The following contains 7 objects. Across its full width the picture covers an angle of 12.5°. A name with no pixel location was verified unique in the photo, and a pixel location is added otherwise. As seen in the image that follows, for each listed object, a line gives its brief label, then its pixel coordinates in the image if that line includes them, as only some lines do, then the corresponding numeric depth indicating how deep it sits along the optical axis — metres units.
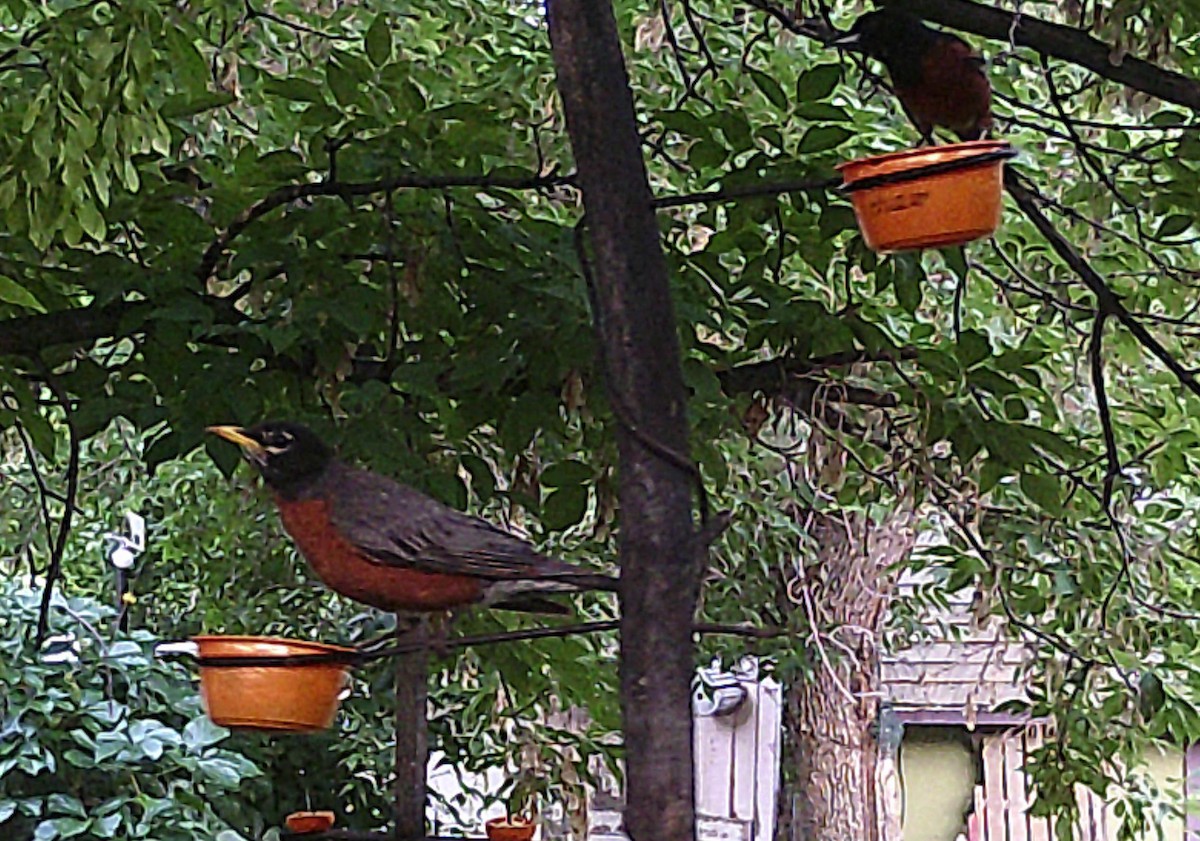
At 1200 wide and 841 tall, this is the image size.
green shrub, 4.78
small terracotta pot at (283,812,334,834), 2.76
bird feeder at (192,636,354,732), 2.67
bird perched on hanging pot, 3.19
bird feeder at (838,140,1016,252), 2.66
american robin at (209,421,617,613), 2.70
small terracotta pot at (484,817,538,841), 2.81
